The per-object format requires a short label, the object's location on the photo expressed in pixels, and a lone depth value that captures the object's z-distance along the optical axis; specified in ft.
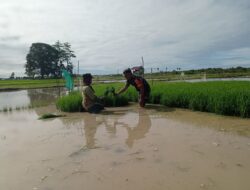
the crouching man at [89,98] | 18.96
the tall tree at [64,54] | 132.62
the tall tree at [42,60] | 130.54
